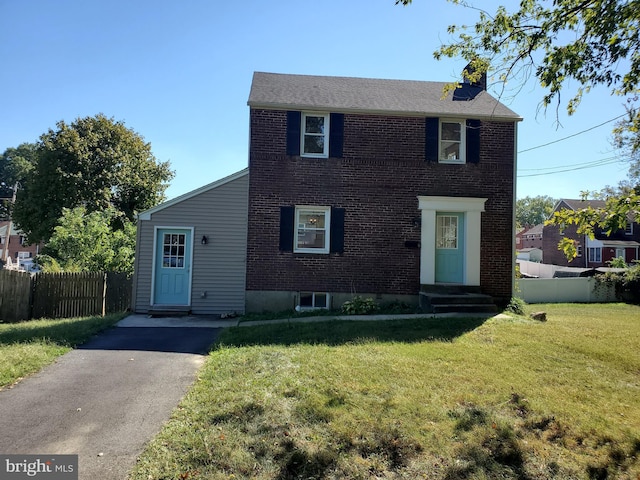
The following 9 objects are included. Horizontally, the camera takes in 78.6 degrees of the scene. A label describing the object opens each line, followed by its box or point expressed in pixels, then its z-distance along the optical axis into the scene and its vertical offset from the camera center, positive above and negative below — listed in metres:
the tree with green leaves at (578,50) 5.34 +3.31
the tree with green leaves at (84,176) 24.41 +4.71
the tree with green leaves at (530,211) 76.12 +10.23
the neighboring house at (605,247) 34.41 +1.58
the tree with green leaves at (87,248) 14.73 +0.05
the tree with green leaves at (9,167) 48.00 +10.12
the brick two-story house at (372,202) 10.97 +1.58
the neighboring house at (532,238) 49.76 +3.34
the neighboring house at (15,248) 53.47 -0.07
